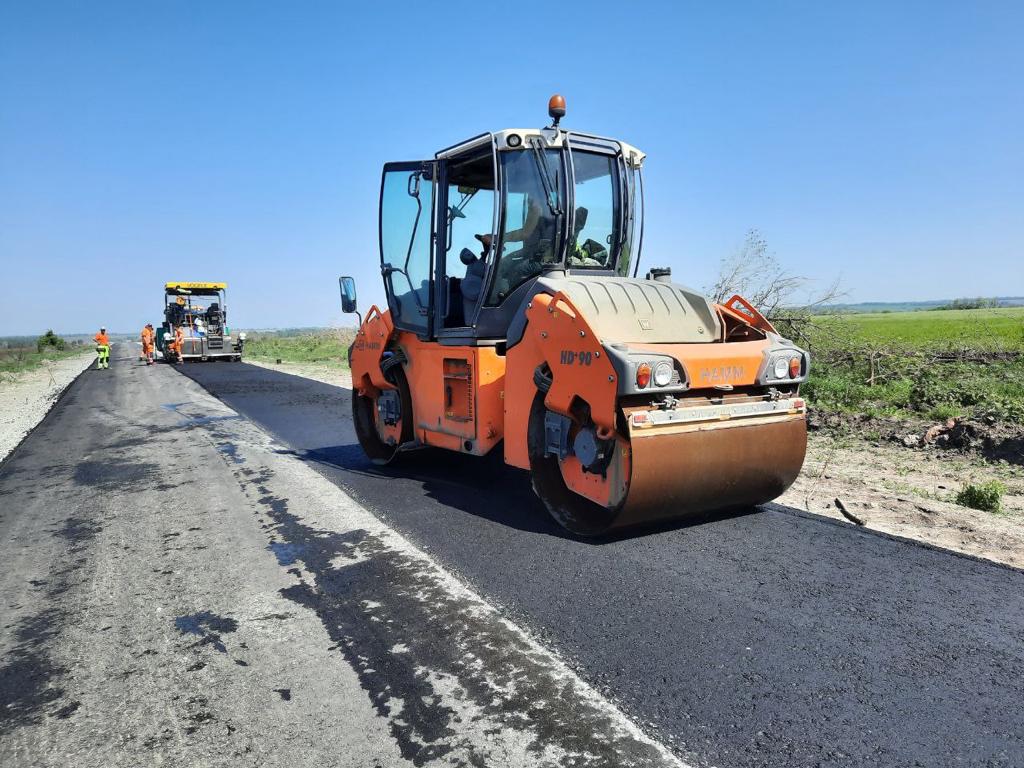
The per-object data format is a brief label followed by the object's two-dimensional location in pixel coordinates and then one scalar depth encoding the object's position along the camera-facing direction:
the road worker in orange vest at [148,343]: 28.42
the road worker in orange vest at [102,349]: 25.72
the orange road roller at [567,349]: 4.15
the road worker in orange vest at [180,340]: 27.09
